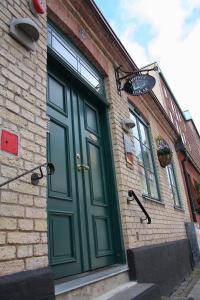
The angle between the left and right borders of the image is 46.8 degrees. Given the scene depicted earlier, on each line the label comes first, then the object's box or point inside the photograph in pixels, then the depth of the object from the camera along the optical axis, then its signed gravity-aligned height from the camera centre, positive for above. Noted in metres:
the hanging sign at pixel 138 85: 4.06 +2.37
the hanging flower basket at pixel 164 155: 5.44 +1.55
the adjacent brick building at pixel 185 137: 8.20 +6.18
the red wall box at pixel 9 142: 1.71 +0.69
